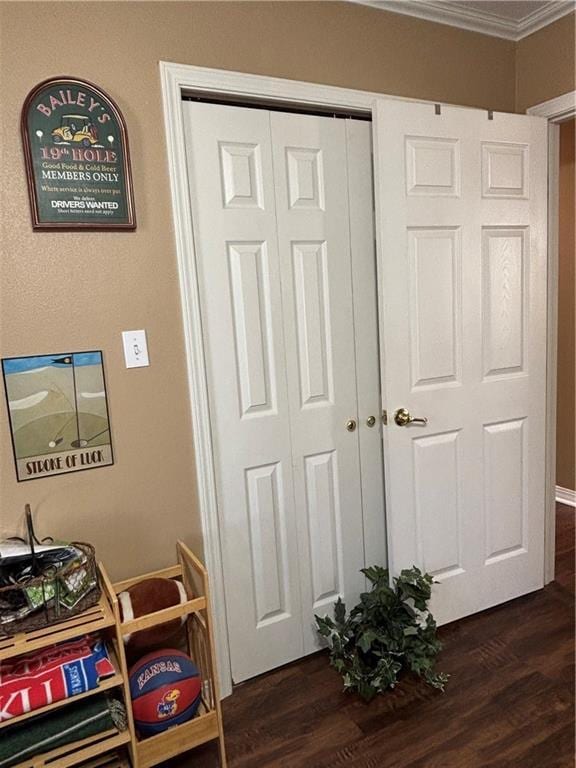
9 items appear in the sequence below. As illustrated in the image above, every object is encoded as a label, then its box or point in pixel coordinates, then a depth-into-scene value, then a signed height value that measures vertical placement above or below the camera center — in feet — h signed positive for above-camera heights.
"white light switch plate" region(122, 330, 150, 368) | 5.70 -0.33
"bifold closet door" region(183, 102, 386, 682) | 6.07 -0.62
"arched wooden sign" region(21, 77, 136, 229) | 5.08 +1.53
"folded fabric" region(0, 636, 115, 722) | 4.44 -2.93
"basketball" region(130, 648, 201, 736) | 5.24 -3.58
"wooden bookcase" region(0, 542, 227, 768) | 4.55 -3.26
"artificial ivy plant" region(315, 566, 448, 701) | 6.42 -4.03
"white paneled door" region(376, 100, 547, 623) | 6.76 -0.57
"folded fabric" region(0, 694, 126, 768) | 4.57 -3.45
